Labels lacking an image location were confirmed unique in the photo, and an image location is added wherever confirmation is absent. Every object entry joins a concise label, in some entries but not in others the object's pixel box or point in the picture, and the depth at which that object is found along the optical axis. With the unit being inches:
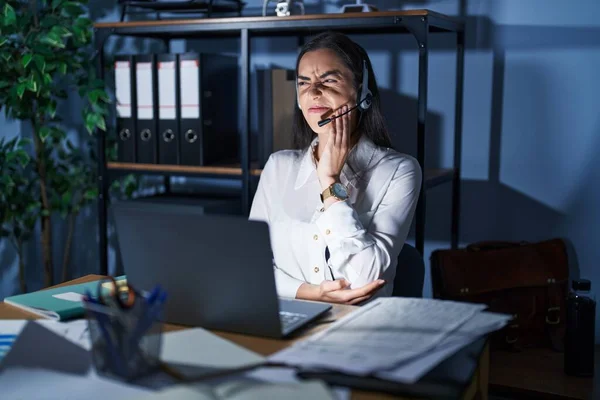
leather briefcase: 83.9
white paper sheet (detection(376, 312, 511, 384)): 33.6
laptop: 39.8
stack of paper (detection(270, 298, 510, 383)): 34.5
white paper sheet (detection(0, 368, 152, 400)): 33.7
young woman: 64.9
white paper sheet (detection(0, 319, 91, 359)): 40.8
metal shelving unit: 79.8
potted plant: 93.7
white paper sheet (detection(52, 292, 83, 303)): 50.4
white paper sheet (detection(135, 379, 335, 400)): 30.6
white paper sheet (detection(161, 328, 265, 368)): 37.0
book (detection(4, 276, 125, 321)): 47.3
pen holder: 34.4
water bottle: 77.6
